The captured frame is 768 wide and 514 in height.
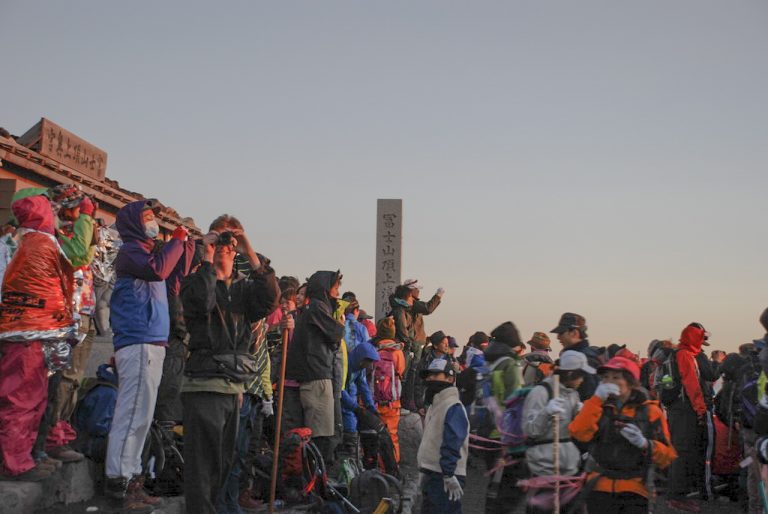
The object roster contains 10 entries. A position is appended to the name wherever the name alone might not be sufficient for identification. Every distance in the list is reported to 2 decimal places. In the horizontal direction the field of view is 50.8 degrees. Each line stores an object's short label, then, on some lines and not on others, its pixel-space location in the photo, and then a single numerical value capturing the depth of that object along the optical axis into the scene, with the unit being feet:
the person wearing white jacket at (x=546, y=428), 21.33
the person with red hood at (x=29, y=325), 19.71
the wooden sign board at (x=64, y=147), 47.16
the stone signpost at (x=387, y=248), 65.92
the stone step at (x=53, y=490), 18.81
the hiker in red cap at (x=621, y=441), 20.25
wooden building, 43.55
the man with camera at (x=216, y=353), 19.01
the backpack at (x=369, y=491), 26.18
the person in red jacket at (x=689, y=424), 37.37
